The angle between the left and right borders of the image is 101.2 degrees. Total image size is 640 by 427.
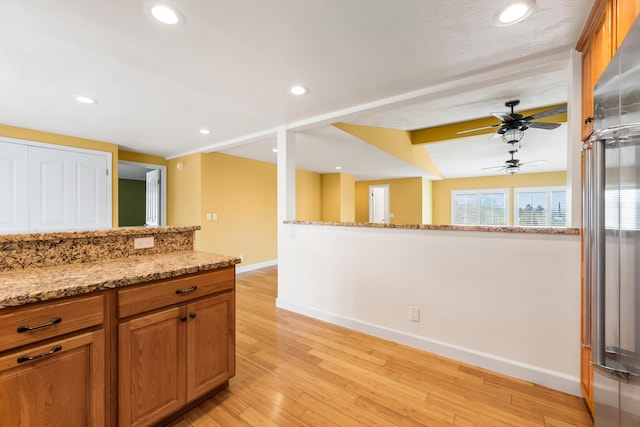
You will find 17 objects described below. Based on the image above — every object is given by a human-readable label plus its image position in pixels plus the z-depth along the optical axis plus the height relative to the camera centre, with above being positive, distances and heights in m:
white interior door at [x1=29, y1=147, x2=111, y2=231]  3.47 +0.32
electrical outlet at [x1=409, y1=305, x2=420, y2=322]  2.33 -0.90
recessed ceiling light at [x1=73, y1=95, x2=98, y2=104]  2.52 +1.11
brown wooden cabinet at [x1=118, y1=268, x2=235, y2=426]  1.29 -0.73
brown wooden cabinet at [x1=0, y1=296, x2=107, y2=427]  0.99 -0.62
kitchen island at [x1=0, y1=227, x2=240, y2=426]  1.03 -0.55
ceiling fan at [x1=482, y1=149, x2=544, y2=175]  4.46 +0.83
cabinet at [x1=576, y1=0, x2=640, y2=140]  1.11 +0.85
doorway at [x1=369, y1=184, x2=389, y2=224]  8.51 +0.28
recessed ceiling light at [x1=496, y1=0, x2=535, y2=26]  1.36 +1.09
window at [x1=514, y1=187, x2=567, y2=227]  7.41 +0.19
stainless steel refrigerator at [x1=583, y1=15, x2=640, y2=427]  0.92 -0.09
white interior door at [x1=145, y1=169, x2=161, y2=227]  5.12 +0.28
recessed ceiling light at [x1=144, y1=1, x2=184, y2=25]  1.36 +1.08
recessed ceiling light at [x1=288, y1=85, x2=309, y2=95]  2.30 +1.10
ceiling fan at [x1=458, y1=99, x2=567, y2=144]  2.90 +1.05
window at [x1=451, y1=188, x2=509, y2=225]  8.13 +0.21
